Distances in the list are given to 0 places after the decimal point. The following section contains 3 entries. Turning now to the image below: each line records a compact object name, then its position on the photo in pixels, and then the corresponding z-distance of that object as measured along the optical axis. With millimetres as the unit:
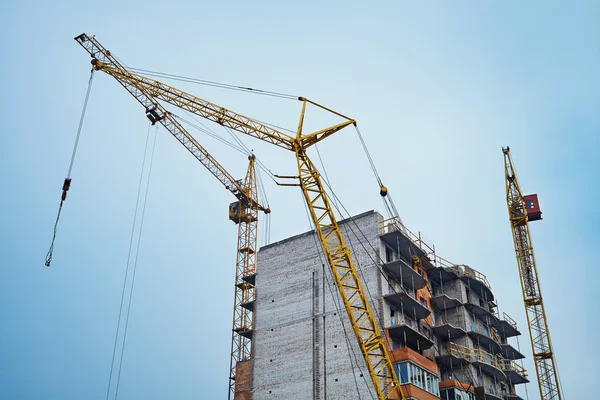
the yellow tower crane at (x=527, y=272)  84688
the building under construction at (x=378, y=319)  60000
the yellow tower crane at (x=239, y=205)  74375
